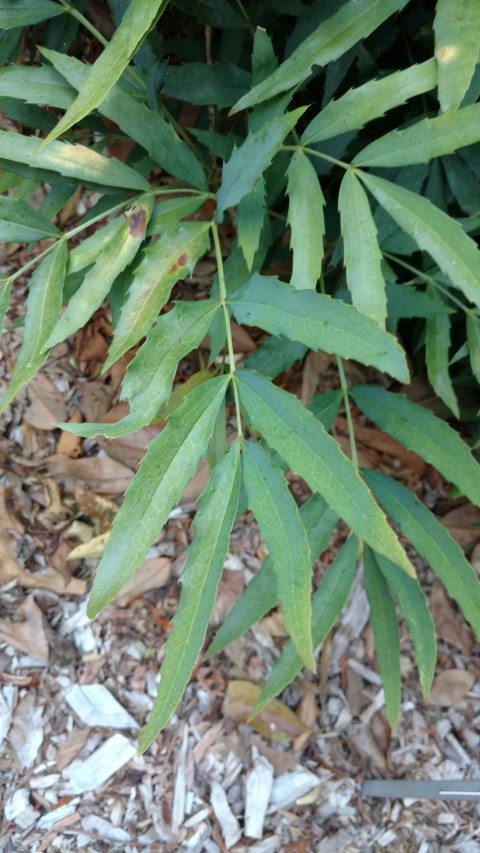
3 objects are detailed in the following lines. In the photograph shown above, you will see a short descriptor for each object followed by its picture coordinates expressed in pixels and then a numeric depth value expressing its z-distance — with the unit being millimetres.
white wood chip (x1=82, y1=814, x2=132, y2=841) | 940
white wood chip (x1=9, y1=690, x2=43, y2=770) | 965
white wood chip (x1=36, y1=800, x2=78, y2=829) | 935
